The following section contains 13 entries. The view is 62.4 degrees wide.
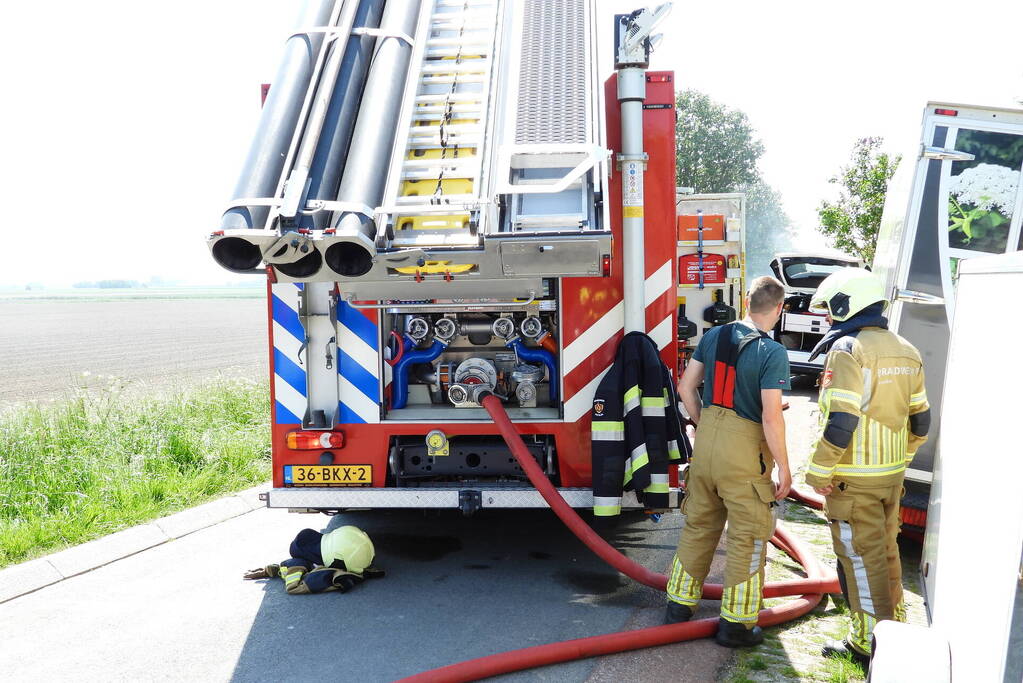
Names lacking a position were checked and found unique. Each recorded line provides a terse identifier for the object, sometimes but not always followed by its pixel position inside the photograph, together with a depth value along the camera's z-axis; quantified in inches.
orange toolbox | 437.4
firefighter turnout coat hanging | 182.2
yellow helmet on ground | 193.2
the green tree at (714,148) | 1740.9
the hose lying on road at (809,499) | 248.4
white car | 489.1
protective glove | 197.9
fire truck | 160.9
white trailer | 194.5
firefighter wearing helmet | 147.6
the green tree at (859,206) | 614.9
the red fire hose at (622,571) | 146.5
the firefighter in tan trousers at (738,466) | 158.4
